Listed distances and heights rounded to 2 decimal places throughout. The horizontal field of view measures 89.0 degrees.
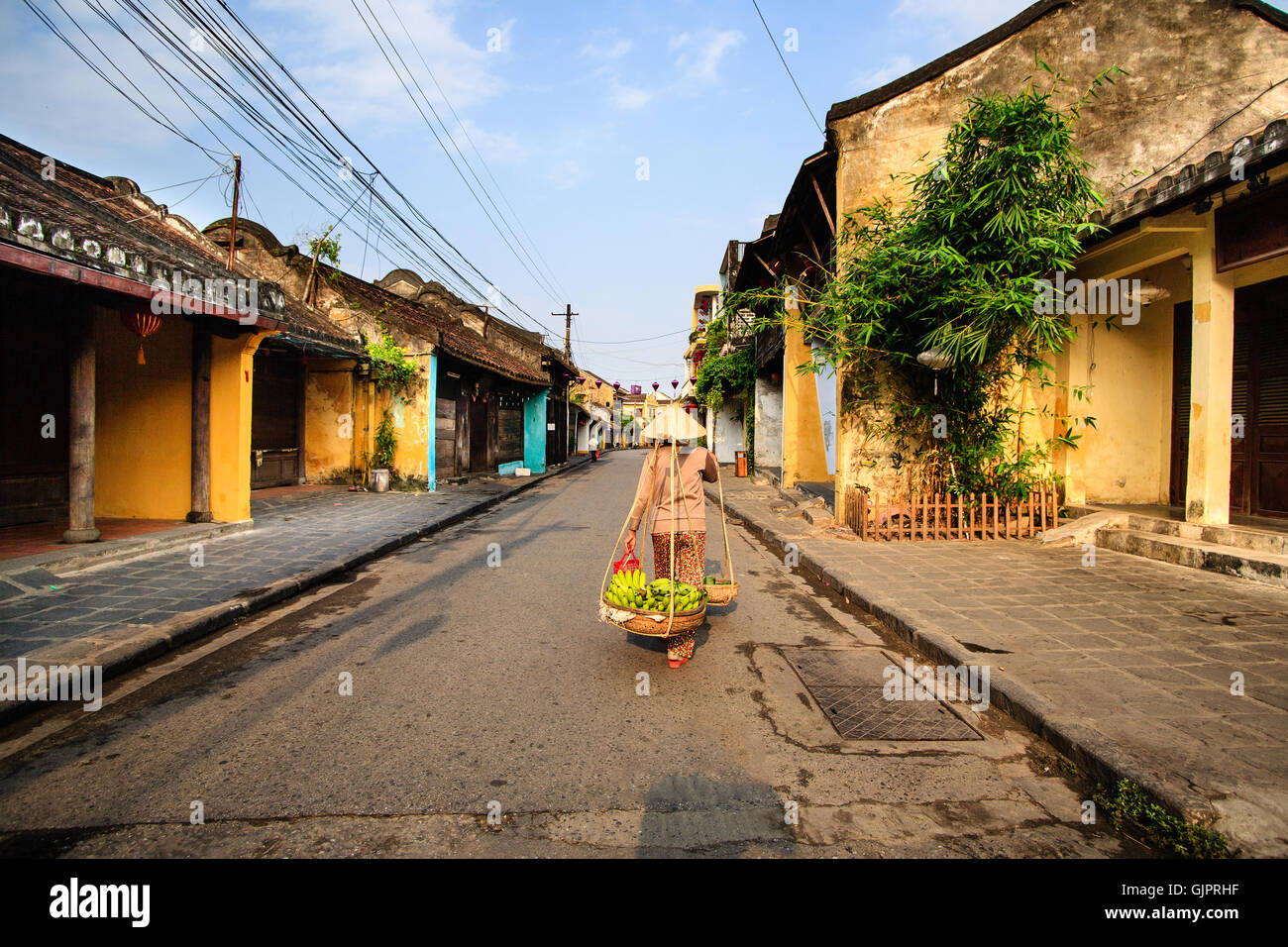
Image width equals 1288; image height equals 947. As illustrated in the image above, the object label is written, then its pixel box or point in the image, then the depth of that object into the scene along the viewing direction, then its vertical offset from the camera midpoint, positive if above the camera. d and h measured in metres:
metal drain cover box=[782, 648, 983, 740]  3.62 -1.43
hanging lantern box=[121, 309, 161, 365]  7.79 +1.65
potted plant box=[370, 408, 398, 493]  16.03 +0.44
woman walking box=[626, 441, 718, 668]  4.84 -0.34
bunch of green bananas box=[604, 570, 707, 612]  4.31 -0.86
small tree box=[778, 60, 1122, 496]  7.79 +2.32
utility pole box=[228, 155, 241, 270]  12.30 +5.14
